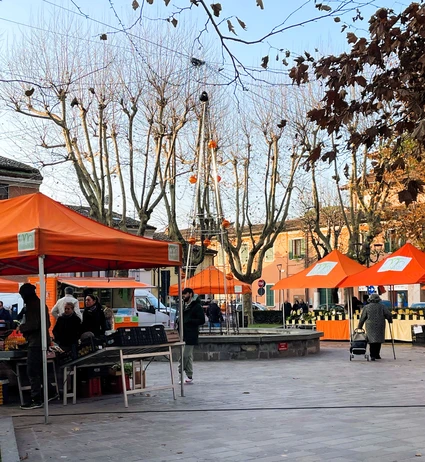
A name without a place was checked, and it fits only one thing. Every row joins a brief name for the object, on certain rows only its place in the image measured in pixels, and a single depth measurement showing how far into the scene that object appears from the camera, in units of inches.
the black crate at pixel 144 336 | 428.5
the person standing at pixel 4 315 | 969.9
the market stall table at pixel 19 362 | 424.5
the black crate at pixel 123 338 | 418.9
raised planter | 733.3
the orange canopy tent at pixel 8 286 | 869.2
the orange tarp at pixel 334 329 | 1047.0
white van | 1352.7
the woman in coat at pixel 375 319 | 707.4
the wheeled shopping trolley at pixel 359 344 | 716.0
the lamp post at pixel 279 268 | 2665.1
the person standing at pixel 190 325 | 515.8
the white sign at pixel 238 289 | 1055.6
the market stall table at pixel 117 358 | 415.2
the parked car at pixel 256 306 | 2061.5
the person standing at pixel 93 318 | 514.5
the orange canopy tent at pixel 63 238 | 382.3
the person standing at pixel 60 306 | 673.0
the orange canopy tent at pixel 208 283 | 1036.5
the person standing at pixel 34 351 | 413.4
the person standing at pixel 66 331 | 465.1
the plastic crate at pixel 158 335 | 436.1
